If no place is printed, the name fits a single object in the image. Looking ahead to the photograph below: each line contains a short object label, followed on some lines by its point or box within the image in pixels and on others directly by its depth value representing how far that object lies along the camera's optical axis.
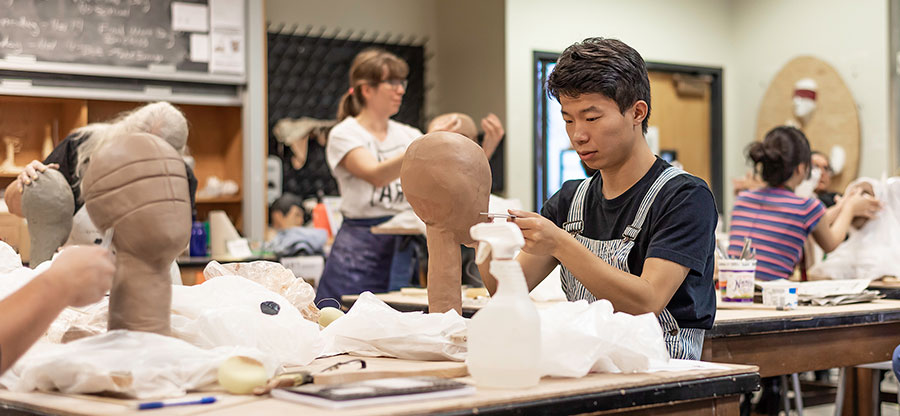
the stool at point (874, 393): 3.53
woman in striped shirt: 3.86
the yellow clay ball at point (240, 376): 1.31
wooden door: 7.38
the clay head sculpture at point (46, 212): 2.55
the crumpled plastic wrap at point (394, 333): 1.60
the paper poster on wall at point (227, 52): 5.60
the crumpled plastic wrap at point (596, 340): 1.40
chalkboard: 5.09
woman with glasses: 3.81
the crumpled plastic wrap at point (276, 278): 1.86
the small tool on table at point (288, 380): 1.30
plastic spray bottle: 1.31
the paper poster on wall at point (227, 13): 5.60
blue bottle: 5.25
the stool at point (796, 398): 3.89
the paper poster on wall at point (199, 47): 5.55
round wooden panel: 6.64
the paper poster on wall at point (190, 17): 5.51
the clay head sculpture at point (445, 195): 1.74
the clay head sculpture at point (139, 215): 1.35
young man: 1.78
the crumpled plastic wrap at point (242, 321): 1.51
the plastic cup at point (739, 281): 2.89
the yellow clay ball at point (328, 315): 1.94
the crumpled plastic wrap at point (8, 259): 1.88
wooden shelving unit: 5.34
